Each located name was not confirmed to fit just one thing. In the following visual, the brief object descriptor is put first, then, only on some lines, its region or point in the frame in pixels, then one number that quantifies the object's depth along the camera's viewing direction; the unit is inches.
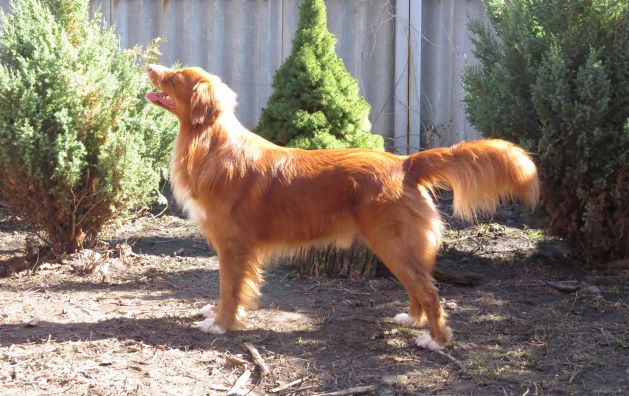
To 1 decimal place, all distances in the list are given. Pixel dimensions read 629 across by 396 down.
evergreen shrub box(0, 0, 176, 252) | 234.4
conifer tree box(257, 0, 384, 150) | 254.4
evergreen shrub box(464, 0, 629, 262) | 233.6
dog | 187.5
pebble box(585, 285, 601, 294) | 234.0
